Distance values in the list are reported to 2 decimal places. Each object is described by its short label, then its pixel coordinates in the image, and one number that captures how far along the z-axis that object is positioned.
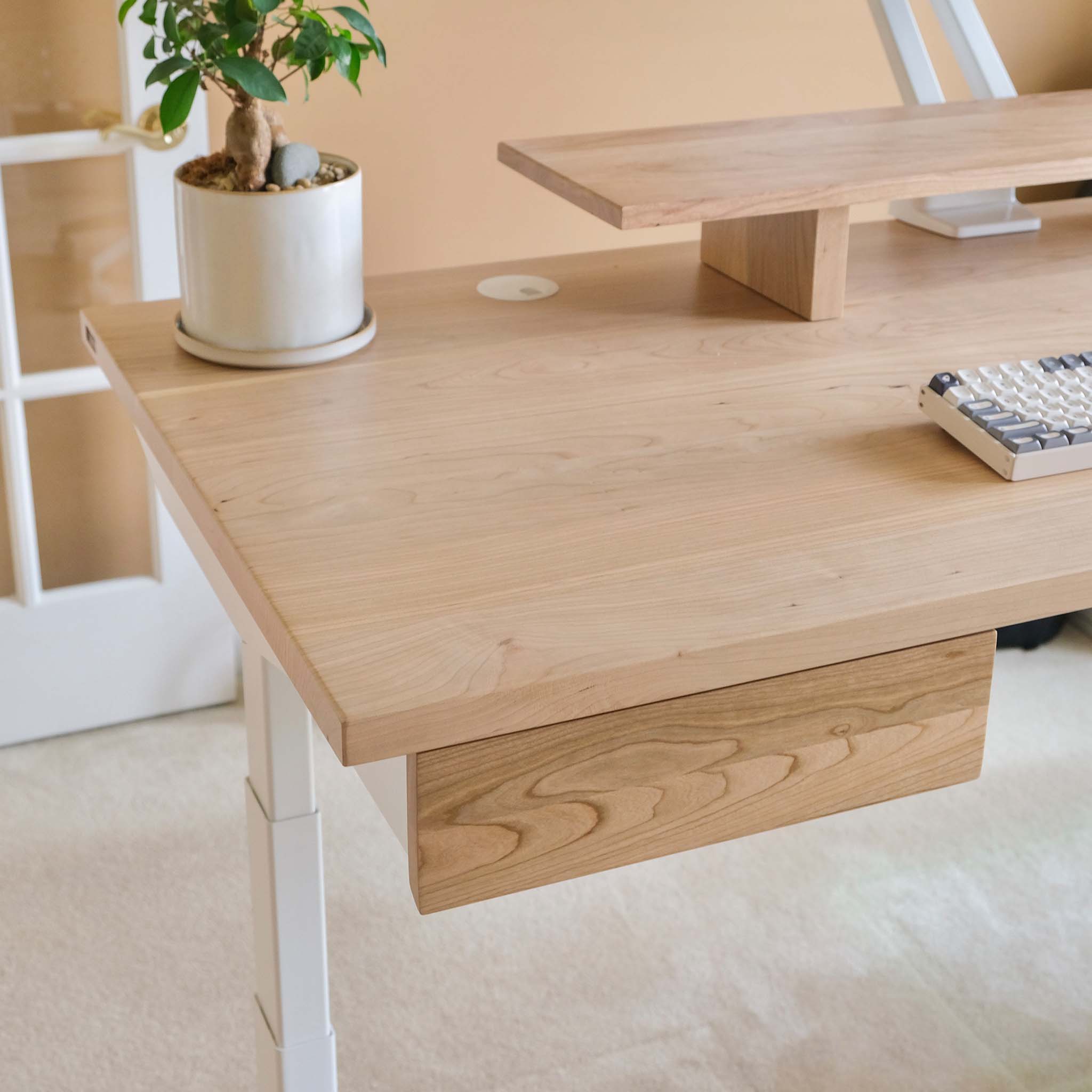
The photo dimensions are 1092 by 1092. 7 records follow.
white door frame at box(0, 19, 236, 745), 2.83
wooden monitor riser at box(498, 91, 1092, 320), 2.15
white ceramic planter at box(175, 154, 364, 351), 2.04
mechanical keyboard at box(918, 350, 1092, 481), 1.93
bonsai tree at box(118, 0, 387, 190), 1.99
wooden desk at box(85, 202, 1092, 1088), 1.72
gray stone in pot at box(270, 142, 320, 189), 2.06
